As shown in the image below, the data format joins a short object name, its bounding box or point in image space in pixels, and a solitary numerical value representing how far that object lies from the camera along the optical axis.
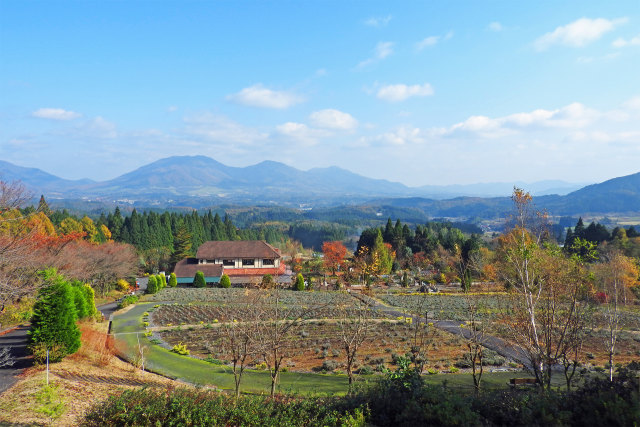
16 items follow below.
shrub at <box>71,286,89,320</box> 17.72
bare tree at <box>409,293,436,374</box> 16.48
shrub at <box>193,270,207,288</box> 38.91
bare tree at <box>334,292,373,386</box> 10.47
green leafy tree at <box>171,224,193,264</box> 50.88
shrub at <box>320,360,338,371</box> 15.10
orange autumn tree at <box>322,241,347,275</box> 46.88
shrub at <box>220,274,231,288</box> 38.44
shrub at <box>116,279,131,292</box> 35.66
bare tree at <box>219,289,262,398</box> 10.05
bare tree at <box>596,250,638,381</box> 11.24
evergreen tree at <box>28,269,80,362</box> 13.47
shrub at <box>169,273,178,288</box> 39.38
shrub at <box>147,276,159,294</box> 33.94
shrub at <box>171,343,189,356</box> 17.06
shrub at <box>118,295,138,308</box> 28.00
